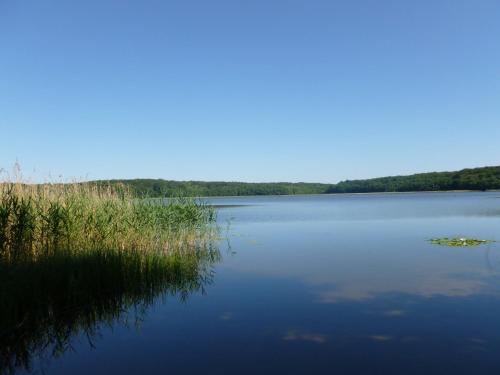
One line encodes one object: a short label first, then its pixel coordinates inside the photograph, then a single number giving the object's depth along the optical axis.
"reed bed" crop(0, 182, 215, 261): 8.59
